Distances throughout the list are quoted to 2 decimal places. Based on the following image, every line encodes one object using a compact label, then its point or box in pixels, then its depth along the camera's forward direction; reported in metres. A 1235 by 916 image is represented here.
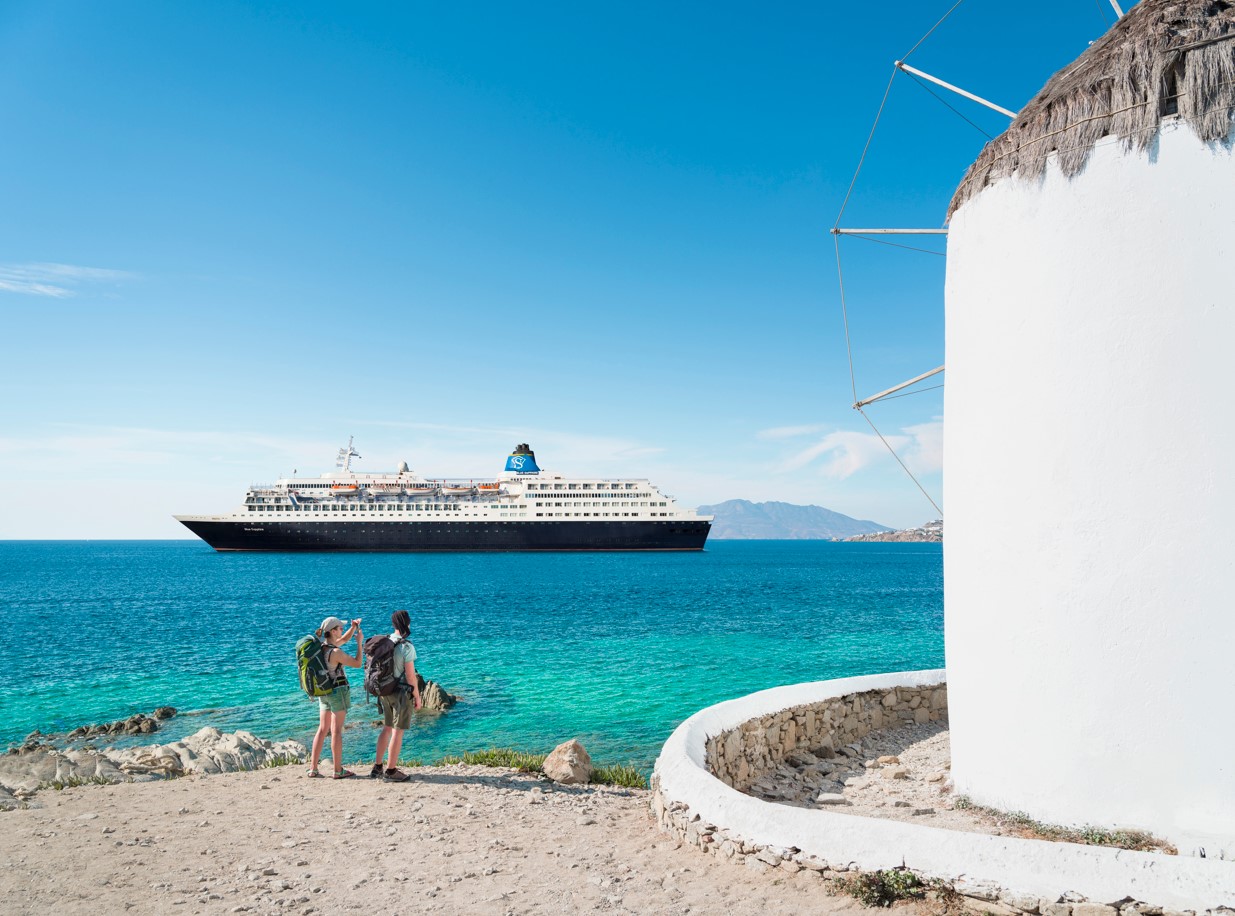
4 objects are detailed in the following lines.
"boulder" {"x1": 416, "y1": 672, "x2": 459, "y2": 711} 11.77
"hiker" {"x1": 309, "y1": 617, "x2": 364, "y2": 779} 5.52
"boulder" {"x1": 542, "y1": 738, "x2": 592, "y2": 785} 6.48
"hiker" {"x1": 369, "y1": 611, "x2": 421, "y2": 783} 5.38
